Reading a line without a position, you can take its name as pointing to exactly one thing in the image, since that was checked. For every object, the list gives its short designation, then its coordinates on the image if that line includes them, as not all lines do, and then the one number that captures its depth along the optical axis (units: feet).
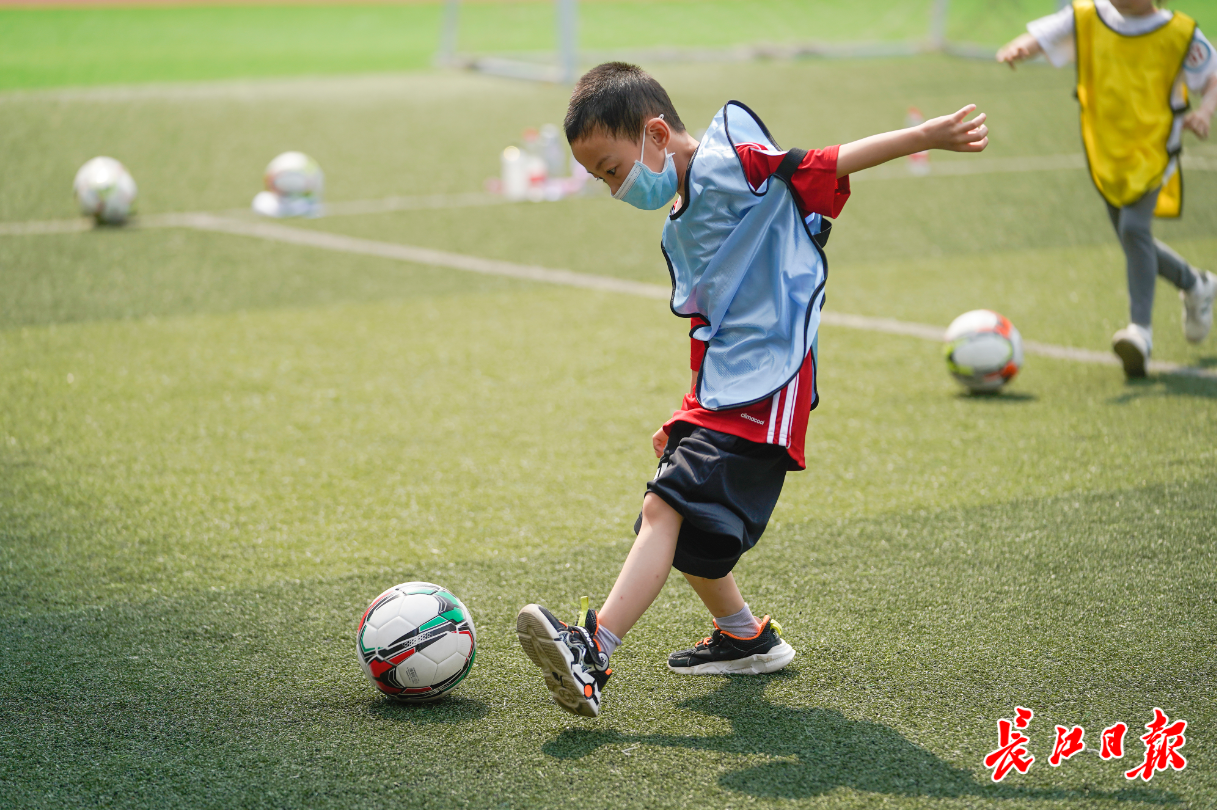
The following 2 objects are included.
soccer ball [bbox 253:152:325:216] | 31.71
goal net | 62.34
